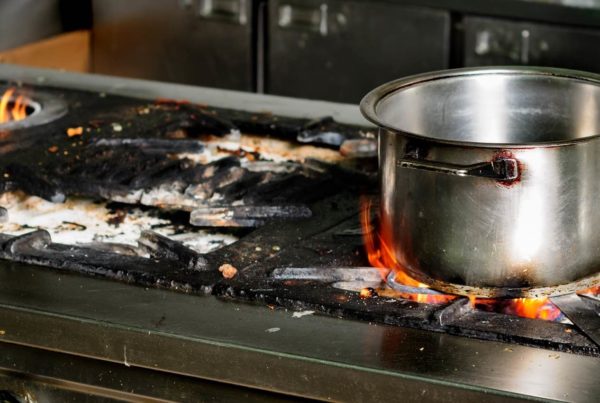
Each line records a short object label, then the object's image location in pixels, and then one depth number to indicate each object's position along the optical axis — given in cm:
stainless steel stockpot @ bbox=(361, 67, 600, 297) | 201
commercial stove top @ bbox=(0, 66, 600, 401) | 200
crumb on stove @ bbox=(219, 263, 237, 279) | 217
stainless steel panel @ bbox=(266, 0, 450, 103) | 391
